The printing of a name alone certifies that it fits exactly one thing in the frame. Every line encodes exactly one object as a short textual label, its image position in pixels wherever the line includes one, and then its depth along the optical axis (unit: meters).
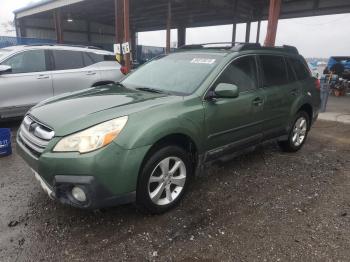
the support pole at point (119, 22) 11.25
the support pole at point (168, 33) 17.01
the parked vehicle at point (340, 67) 15.42
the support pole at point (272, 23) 9.66
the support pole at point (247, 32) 21.22
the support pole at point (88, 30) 30.10
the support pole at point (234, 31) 21.90
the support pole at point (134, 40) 27.71
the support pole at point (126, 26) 10.45
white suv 5.69
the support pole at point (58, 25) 18.30
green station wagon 2.42
